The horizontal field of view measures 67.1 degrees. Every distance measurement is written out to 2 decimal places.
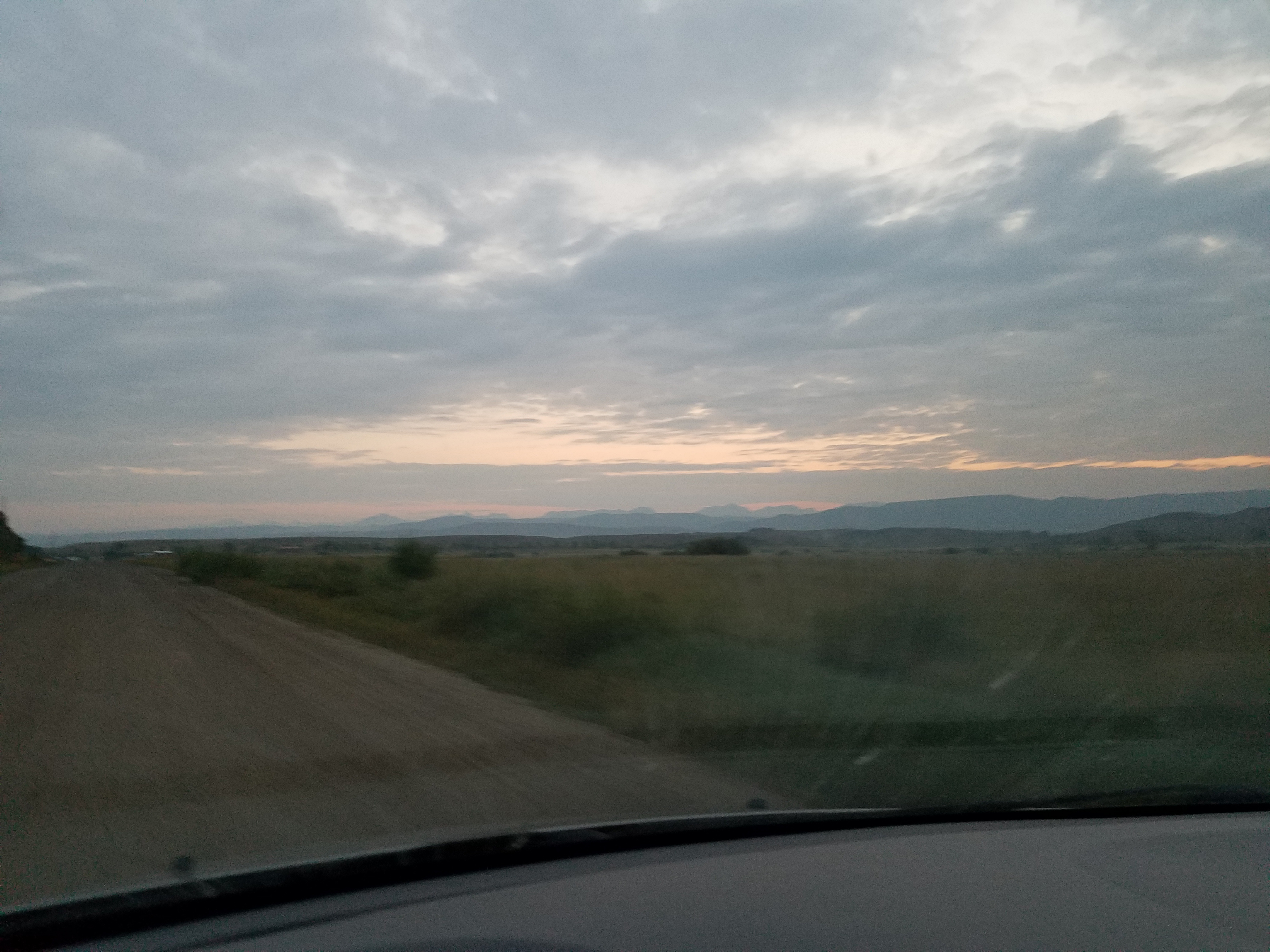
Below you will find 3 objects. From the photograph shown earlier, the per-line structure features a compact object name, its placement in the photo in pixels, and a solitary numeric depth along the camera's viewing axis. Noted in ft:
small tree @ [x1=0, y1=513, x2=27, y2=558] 350.43
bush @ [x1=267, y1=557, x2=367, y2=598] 124.16
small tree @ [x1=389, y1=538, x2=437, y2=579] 114.11
